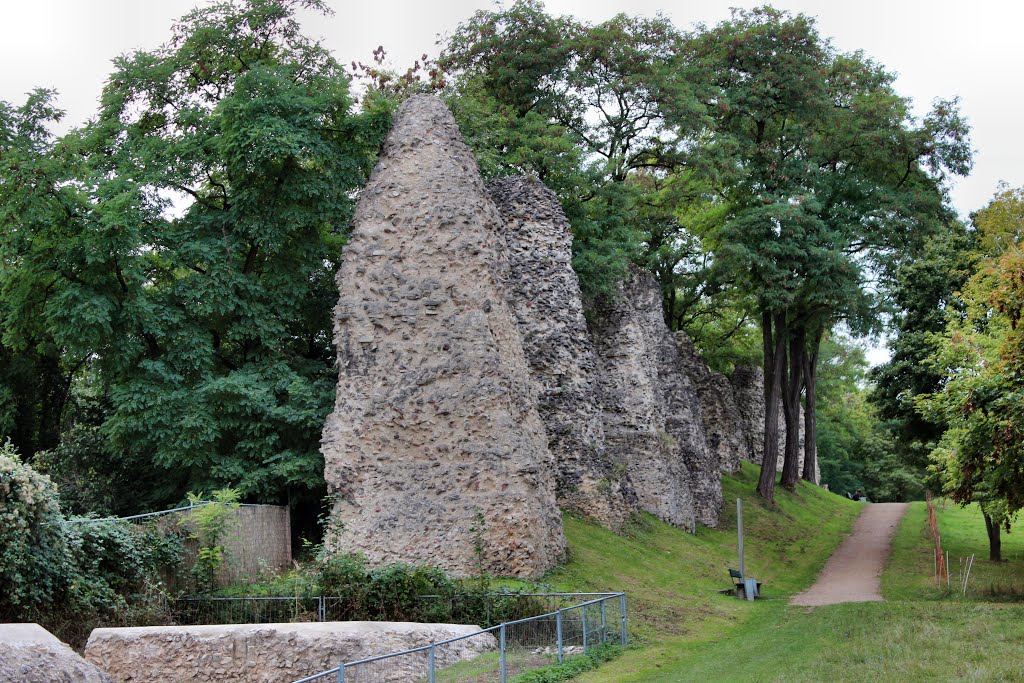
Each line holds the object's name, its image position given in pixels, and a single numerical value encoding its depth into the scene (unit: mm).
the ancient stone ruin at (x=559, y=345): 28578
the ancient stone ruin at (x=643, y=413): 33062
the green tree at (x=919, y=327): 31859
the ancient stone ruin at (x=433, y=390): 21891
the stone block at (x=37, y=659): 12406
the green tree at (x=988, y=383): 19625
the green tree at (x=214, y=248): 23797
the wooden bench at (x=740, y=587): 26141
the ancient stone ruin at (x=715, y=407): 44906
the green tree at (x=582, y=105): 32344
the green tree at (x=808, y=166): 36656
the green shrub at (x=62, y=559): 16938
